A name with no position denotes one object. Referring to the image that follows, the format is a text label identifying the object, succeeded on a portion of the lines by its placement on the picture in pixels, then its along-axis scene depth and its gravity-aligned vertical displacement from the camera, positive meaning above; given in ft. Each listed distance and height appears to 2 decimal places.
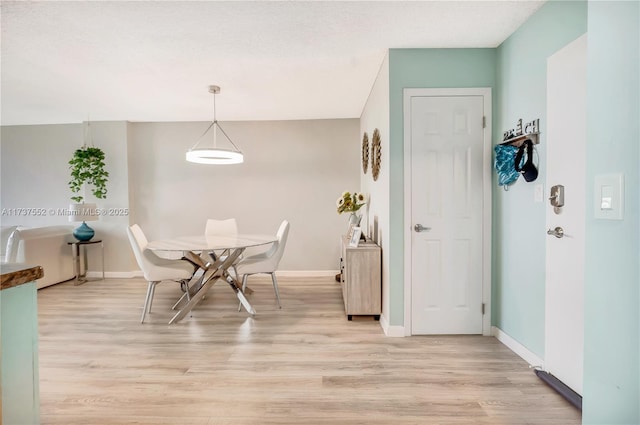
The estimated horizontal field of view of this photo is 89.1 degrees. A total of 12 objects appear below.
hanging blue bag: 7.84 +1.02
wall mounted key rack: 7.25 +1.70
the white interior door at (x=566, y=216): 6.03 -0.20
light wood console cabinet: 10.09 -2.35
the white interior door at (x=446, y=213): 8.95 -0.21
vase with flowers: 12.68 +0.10
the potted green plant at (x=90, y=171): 15.35 +1.69
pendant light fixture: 10.64 +1.70
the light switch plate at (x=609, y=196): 2.62 +0.07
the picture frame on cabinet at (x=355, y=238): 10.37 -1.05
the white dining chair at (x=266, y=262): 11.32 -1.98
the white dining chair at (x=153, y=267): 10.30 -2.01
